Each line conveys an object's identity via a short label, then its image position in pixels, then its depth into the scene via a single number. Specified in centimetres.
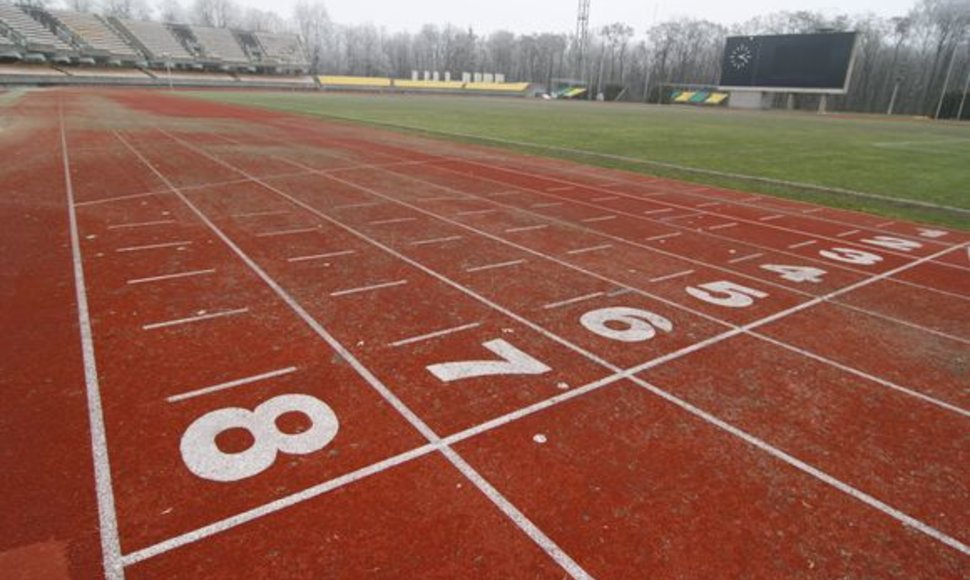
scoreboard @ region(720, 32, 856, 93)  5647
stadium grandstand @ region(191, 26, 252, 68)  8418
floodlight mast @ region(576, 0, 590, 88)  8700
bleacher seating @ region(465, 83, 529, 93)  10125
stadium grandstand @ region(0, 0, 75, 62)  6431
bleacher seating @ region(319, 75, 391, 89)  9134
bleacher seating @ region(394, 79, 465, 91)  9638
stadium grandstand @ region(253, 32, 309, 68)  9131
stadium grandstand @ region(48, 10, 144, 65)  7144
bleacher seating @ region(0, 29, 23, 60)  6119
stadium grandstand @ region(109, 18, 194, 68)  7656
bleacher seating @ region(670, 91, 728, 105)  7875
